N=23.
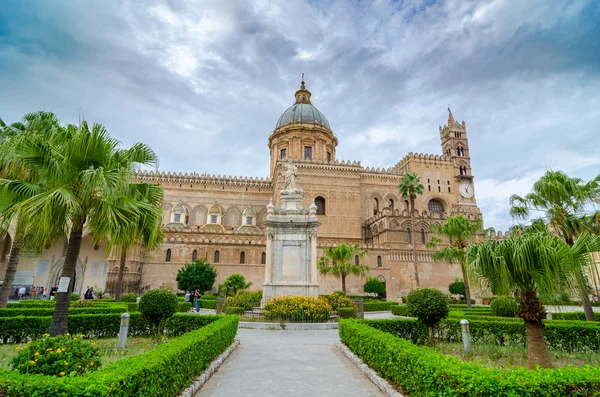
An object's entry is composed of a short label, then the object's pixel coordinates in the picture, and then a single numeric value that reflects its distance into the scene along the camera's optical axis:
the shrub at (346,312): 14.36
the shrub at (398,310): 18.26
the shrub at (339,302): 14.93
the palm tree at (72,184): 7.35
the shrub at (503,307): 13.86
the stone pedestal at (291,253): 15.16
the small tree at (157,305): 9.84
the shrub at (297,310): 13.02
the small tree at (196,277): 25.97
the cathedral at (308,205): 30.33
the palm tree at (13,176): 7.65
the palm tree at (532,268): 6.48
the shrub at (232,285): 25.48
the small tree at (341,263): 24.62
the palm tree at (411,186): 29.08
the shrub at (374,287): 28.03
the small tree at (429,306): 9.27
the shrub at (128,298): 21.75
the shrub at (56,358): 4.63
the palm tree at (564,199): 12.70
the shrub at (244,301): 15.19
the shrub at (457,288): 28.78
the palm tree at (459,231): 20.14
